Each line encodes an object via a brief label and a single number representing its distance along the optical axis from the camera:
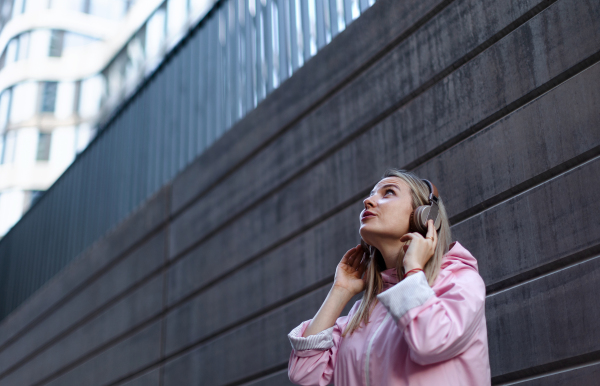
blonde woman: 2.13
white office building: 14.62
